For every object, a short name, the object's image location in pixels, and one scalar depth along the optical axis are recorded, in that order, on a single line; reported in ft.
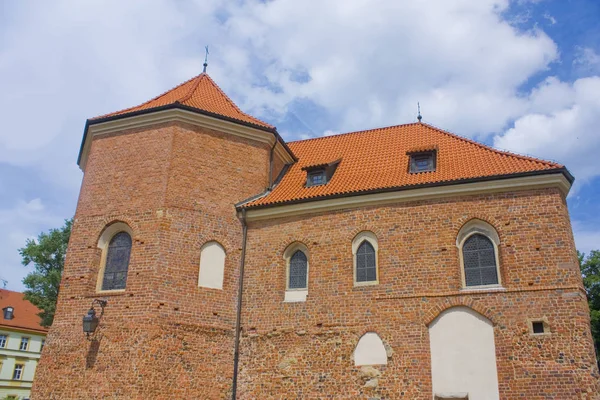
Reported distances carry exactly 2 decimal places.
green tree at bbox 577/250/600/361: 83.55
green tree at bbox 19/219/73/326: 82.17
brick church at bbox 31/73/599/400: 35.63
